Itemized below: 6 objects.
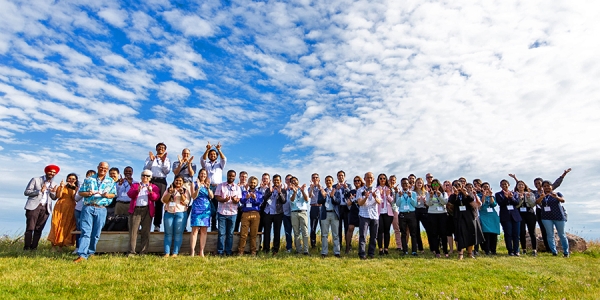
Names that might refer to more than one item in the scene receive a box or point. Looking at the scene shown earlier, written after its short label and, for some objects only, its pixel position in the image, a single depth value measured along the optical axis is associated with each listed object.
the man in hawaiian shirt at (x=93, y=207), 8.73
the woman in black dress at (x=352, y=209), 11.10
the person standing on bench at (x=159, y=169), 10.48
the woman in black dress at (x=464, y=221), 10.71
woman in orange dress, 10.42
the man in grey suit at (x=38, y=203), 10.27
